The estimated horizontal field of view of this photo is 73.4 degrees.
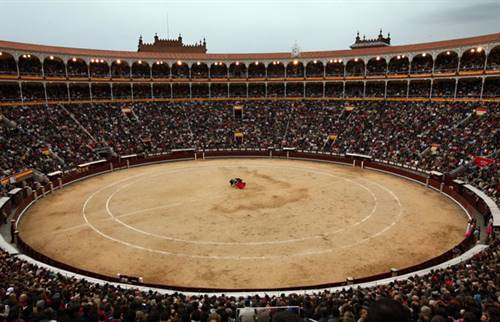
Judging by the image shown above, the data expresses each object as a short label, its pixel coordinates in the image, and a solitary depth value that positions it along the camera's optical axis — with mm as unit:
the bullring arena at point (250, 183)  12906
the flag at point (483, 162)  31627
